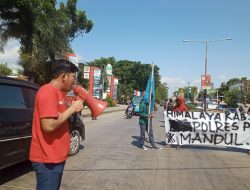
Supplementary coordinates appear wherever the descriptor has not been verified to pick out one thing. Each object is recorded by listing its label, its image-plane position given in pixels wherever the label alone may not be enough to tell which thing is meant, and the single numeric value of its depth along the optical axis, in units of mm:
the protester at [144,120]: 5440
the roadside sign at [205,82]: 19113
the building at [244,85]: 60358
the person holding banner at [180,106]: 6037
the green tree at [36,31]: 12027
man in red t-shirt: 1577
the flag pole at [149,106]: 5500
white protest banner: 5491
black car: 3092
